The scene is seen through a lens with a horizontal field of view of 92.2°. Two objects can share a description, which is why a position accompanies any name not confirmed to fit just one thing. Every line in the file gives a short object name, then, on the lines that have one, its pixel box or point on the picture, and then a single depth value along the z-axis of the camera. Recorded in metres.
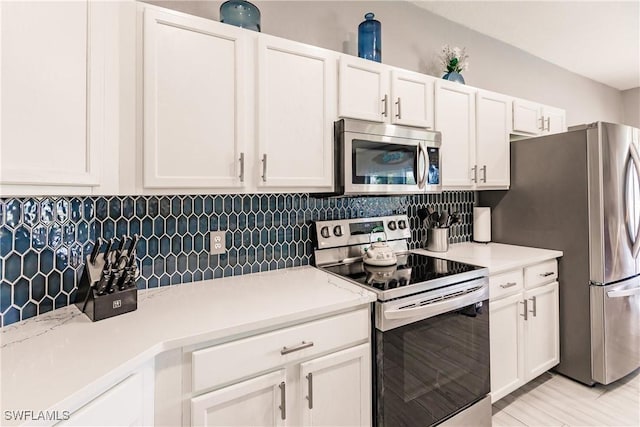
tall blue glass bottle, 1.91
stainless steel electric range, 1.38
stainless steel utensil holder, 2.29
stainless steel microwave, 1.66
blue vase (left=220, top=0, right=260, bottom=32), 1.50
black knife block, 1.14
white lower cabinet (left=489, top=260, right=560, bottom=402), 1.90
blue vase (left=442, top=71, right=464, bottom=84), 2.39
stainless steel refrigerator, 2.09
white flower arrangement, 2.44
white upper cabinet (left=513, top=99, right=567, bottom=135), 2.53
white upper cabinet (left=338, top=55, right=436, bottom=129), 1.70
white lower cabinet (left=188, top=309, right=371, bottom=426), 1.06
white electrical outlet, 1.65
